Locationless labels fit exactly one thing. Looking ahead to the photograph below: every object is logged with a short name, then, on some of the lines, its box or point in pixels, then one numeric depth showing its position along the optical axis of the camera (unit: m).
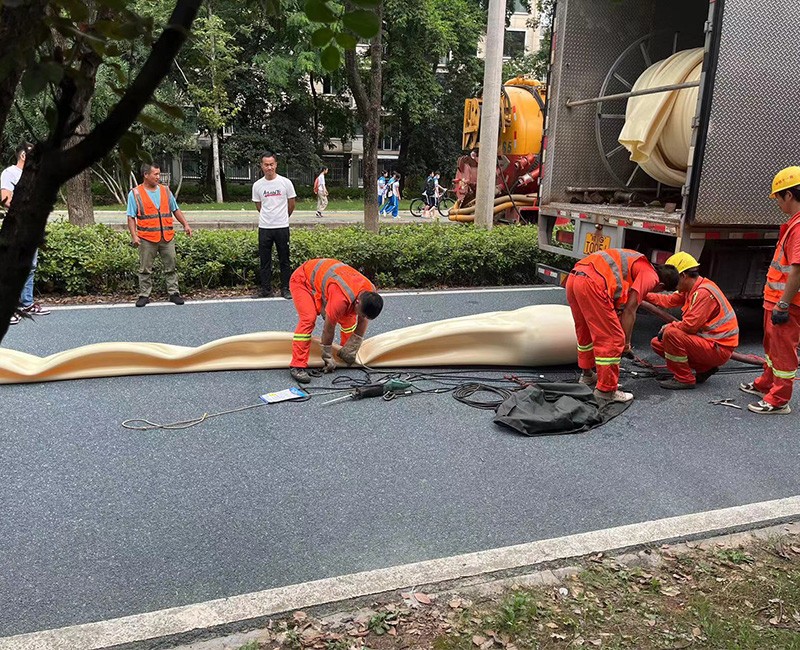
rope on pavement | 4.67
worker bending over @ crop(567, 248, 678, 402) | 5.11
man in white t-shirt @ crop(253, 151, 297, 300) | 8.25
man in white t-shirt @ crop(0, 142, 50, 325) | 6.66
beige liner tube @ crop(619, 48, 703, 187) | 7.04
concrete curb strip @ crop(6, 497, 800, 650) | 2.63
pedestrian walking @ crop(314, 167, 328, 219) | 22.86
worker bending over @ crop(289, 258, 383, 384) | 5.34
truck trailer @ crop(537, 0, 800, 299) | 5.89
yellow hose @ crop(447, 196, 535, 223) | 15.72
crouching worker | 5.53
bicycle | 25.64
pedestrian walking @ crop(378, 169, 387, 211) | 25.64
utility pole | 11.05
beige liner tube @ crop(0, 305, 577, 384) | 5.76
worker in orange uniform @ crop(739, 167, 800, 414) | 4.93
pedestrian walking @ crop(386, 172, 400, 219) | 24.31
